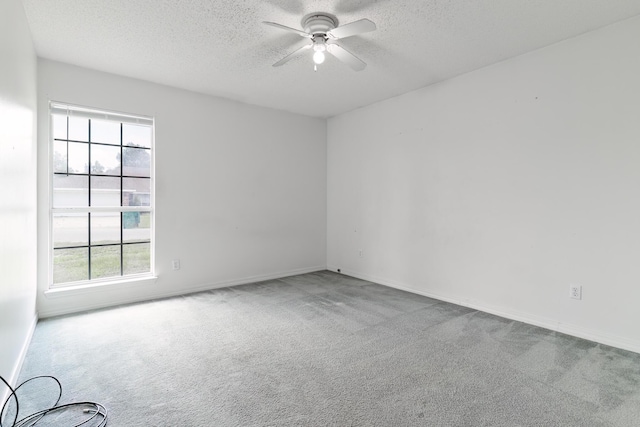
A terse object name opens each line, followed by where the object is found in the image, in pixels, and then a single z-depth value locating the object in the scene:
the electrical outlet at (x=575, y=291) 2.72
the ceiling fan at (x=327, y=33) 2.27
